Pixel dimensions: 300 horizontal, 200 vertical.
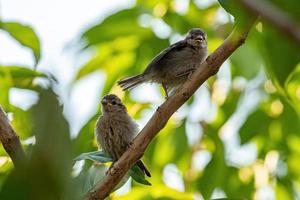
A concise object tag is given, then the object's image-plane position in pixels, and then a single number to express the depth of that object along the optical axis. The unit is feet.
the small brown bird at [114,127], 25.74
